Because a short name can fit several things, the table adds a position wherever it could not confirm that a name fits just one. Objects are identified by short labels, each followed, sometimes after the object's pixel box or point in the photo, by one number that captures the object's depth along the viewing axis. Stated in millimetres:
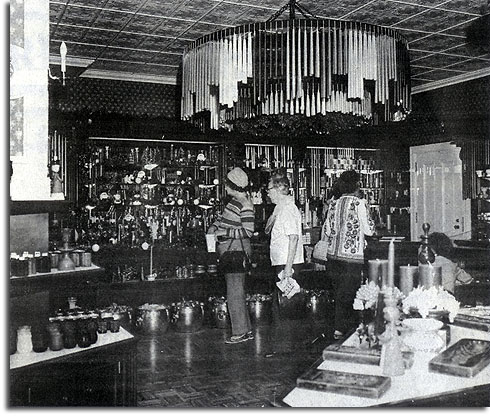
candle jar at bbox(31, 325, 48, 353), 3354
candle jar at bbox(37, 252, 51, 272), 3814
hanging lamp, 2900
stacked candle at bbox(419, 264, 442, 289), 3441
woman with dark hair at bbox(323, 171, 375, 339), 5277
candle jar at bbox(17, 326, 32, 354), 3332
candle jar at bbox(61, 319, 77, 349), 3447
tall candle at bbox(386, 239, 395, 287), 2743
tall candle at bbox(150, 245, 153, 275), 7398
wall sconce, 2973
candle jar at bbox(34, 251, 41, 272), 3778
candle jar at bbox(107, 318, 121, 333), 3826
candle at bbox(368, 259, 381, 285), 3426
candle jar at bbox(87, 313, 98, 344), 3541
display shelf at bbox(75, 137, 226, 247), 7773
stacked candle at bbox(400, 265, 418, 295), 3609
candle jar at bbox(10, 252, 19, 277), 3562
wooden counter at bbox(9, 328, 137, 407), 3084
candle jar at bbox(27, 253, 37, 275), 3693
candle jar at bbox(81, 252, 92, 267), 4453
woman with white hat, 5609
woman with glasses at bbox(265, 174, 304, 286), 5695
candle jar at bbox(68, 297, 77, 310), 4469
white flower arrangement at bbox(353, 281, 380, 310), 3211
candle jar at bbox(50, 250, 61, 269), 4170
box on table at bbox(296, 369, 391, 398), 2373
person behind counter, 4324
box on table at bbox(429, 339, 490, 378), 2600
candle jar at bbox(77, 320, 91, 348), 3482
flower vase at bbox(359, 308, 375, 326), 3167
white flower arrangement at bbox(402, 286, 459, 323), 3174
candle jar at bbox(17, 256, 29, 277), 3613
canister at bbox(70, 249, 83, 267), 4461
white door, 8789
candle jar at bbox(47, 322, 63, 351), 3389
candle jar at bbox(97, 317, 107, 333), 3789
